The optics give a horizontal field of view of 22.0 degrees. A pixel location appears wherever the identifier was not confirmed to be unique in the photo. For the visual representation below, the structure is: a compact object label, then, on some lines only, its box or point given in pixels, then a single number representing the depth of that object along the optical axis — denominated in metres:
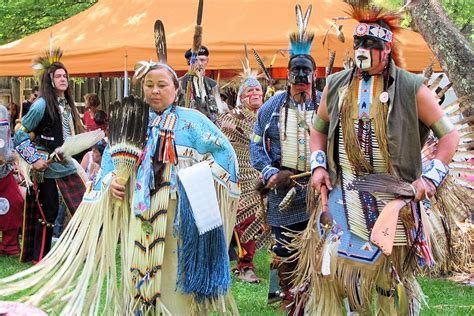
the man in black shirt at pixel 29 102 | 13.52
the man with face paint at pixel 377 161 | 5.29
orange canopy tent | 12.66
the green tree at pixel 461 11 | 19.65
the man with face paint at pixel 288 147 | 7.06
